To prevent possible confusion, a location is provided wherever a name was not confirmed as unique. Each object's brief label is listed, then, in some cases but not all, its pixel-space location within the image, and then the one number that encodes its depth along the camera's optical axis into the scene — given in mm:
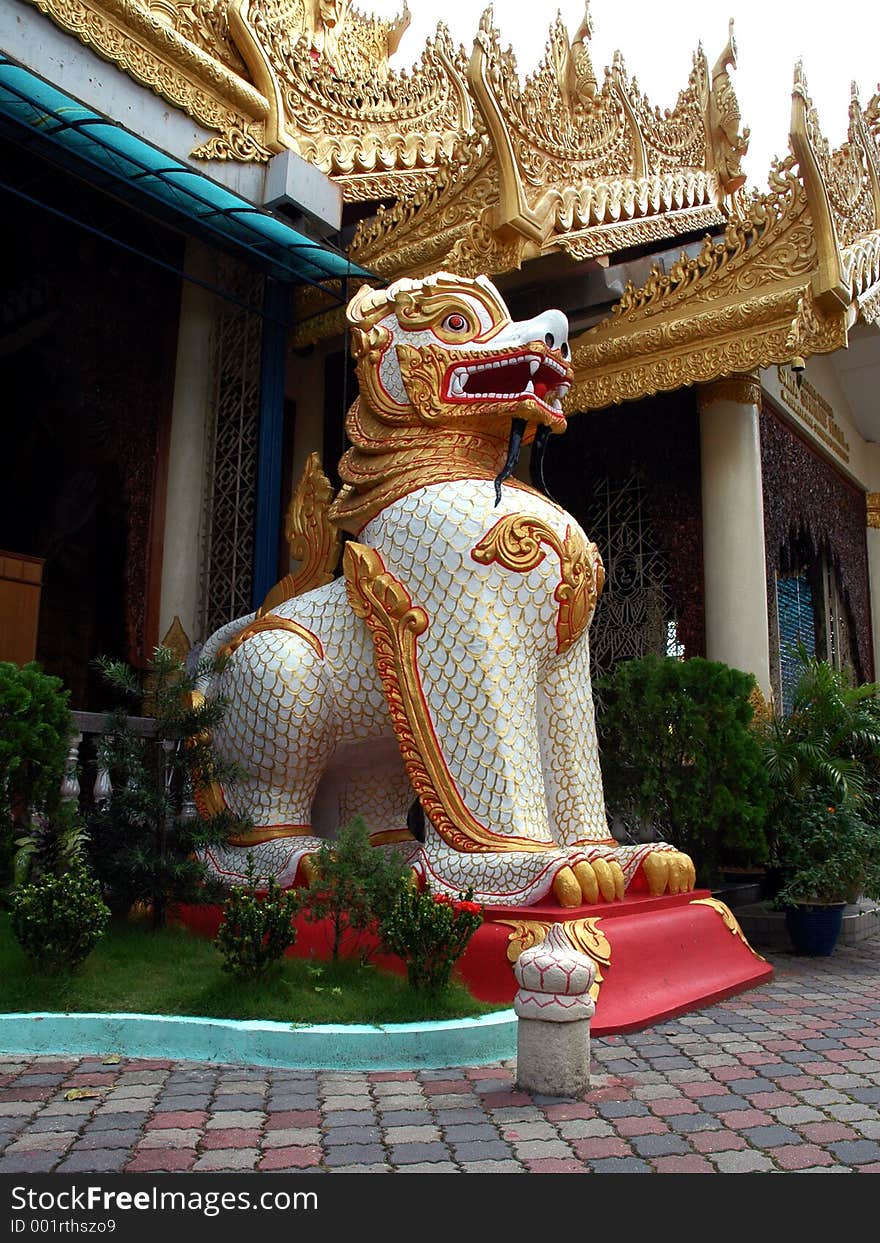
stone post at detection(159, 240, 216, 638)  6820
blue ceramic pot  5383
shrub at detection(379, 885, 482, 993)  3285
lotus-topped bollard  2766
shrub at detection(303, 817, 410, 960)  3537
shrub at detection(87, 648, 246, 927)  3932
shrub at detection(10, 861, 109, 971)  3297
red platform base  3504
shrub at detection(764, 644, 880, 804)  5605
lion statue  3951
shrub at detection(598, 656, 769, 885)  5340
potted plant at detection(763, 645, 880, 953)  5305
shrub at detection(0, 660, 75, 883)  3582
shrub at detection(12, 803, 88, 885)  3697
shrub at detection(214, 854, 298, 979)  3295
